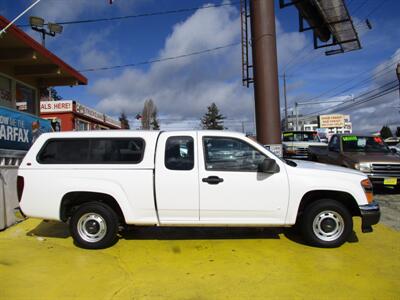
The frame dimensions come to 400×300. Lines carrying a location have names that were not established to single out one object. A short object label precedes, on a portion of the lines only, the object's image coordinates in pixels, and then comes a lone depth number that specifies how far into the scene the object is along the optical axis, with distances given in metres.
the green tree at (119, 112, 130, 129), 85.51
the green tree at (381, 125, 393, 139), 97.62
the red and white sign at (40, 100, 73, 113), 23.95
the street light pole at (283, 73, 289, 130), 51.68
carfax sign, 7.66
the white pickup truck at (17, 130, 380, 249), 5.60
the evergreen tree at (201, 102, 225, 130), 108.06
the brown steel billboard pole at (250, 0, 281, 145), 9.19
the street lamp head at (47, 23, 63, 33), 16.67
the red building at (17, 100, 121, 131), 23.92
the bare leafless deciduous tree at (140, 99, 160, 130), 82.18
